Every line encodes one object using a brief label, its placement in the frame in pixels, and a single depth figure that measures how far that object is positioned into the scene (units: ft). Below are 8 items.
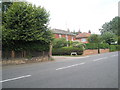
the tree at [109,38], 118.30
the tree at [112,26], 168.70
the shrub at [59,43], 65.16
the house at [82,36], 137.29
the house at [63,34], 101.99
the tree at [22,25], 28.07
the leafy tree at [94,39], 89.23
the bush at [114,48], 101.53
